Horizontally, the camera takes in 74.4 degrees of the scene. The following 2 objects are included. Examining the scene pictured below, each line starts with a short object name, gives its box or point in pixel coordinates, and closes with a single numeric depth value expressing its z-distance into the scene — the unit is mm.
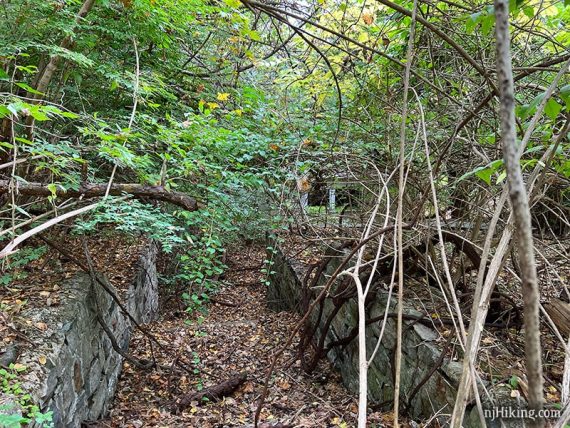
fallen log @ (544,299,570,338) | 2430
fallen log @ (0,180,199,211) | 2791
